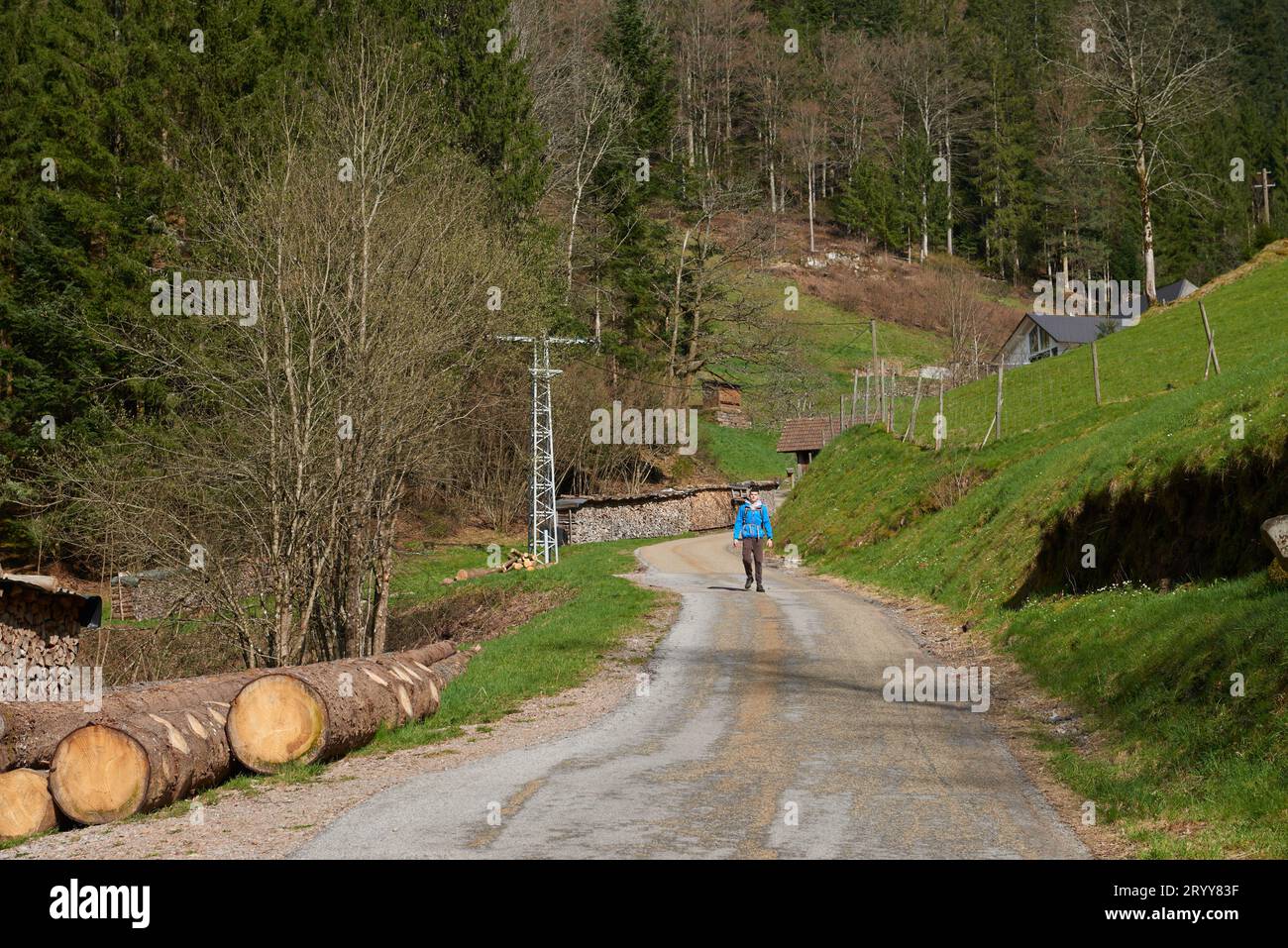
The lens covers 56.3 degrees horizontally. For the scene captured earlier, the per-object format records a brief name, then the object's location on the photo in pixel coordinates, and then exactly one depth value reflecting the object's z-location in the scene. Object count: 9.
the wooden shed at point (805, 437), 56.94
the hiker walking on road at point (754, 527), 25.42
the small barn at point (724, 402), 73.12
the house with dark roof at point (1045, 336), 71.38
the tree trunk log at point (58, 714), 12.20
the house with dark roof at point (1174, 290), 78.50
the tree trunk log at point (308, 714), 12.23
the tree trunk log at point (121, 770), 10.77
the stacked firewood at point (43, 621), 21.16
